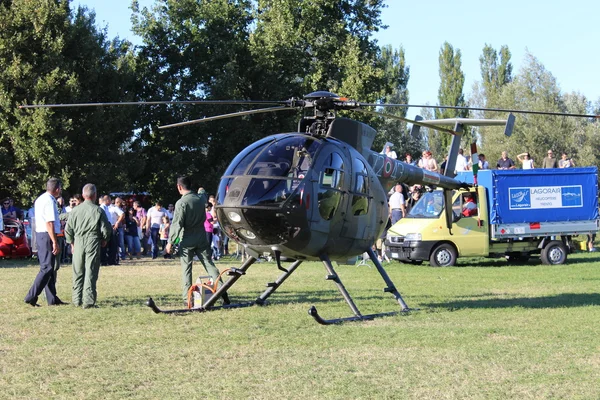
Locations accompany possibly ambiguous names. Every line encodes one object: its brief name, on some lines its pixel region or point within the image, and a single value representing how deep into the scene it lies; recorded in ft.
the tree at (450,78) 229.66
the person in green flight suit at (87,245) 39.19
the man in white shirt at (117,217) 72.06
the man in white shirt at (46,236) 39.27
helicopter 31.94
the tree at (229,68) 123.75
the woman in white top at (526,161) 85.10
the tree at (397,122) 150.82
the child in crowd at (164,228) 80.99
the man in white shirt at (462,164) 82.47
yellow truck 68.13
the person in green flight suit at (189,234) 39.81
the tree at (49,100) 96.07
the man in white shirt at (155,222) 83.05
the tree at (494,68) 232.12
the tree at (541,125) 165.58
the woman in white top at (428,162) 77.46
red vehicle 74.43
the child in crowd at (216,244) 80.48
